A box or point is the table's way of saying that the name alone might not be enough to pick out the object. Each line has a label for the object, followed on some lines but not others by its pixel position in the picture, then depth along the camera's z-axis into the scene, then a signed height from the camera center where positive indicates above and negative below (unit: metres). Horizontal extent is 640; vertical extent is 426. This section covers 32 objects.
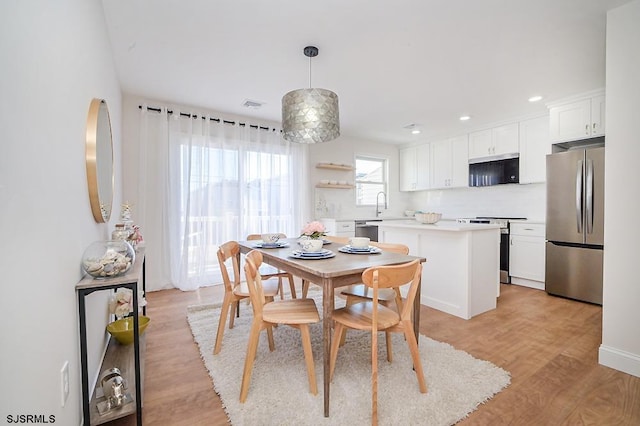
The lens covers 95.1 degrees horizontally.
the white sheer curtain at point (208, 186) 3.82 +0.33
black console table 1.29 -0.63
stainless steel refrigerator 3.25 -0.20
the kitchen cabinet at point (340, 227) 4.88 -0.31
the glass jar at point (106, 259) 1.39 -0.24
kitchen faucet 6.06 +0.11
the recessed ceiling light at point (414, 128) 4.88 +1.38
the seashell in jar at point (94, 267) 1.38 -0.27
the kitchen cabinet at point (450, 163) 5.12 +0.82
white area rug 1.52 -1.07
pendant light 2.25 +0.74
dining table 1.52 -0.34
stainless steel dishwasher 5.12 -0.39
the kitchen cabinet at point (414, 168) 5.79 +0.83
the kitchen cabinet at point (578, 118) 3.39 +1.08
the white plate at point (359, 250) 2.16 -0.31
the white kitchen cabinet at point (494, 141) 4.47 +1.06
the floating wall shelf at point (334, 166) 5.16 +0.76
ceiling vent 3.80 +1.40
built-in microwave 4.45 +0.60
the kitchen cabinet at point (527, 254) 3.98 -0.66
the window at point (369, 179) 5.90 +0.61
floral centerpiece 2.28 -0.17
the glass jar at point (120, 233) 1.88 -0.15
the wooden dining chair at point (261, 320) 1.66 -0.64
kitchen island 2.87 -0.60
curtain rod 3.83 +1.29
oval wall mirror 1.59 +0.31
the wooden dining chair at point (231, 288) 2.19 -0.63
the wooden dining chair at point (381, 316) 1.47 -0.64
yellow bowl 1.97 -0.84
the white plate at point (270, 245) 2.48 -0.31
